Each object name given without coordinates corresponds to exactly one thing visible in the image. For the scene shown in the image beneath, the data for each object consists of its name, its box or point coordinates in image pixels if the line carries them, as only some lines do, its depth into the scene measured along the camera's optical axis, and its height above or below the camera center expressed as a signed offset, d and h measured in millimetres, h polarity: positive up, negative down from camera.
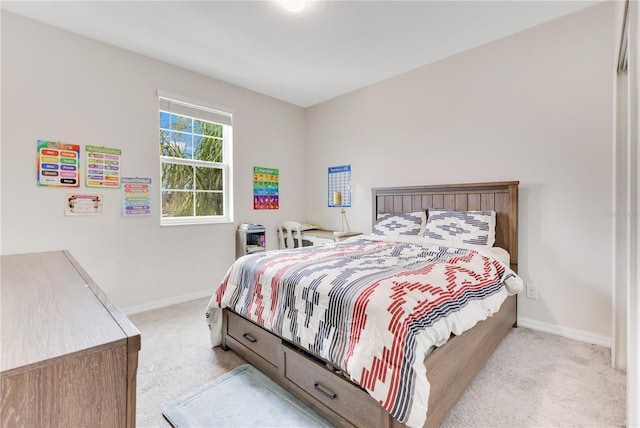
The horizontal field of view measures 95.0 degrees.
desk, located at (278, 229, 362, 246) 3504 -338
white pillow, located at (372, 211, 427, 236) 2879 -157
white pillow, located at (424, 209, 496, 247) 2475 -167
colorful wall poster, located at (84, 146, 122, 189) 2643 +415
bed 1175 -693
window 3213 +553
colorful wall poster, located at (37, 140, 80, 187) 2420 +409
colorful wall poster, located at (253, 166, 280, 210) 3883 +289
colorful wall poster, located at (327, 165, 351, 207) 3955 +316
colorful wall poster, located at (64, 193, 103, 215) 2557 +68
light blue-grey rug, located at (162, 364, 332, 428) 1438 -1034
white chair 3895 -325
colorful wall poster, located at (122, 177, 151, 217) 2848 +147
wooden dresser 475 -269
